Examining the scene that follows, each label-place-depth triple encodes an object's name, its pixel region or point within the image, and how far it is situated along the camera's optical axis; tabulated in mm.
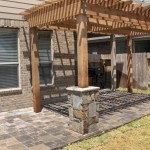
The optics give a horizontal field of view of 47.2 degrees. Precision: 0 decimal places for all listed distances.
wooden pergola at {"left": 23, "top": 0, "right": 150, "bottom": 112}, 4421
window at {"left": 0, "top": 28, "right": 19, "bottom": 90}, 6107
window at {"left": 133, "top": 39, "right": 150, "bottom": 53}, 12899
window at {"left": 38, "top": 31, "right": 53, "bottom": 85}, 6849
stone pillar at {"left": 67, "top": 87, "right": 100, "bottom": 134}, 4447
